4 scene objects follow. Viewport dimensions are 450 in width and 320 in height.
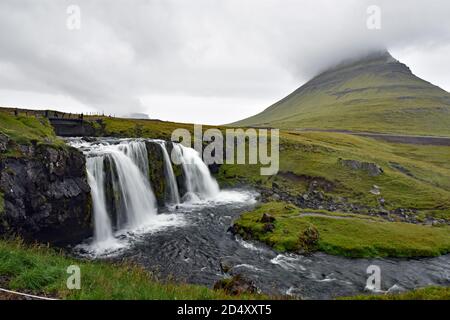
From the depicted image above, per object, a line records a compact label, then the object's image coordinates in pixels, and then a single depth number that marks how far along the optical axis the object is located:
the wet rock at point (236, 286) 17.02
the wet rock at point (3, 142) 27.76
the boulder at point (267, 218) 36.28
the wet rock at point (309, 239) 31.22
